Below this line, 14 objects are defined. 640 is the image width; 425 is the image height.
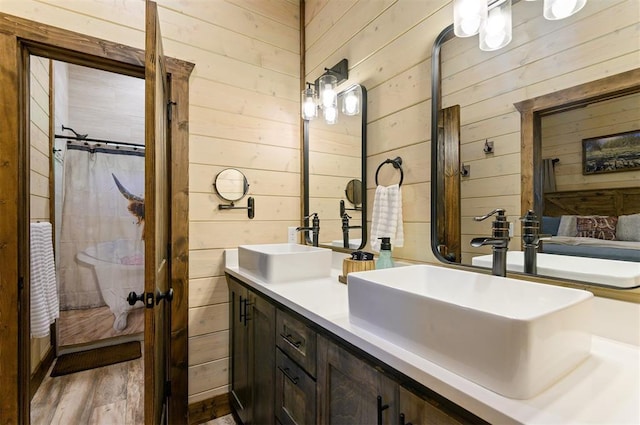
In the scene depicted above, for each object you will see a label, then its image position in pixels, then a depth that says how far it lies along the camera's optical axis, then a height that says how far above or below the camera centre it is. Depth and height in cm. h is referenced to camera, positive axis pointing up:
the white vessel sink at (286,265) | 144 -26
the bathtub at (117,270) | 280 -54
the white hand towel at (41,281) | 184 -43
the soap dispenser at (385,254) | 131 -18
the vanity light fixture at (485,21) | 104 +67
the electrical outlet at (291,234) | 215 -16
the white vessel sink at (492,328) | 52 -25
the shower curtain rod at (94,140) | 265 +67
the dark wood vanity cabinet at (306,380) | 68 -52
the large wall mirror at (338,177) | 170 +22
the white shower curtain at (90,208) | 271 +4
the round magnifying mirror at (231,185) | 191 +18
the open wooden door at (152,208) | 108 +2
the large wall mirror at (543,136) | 81 +24
